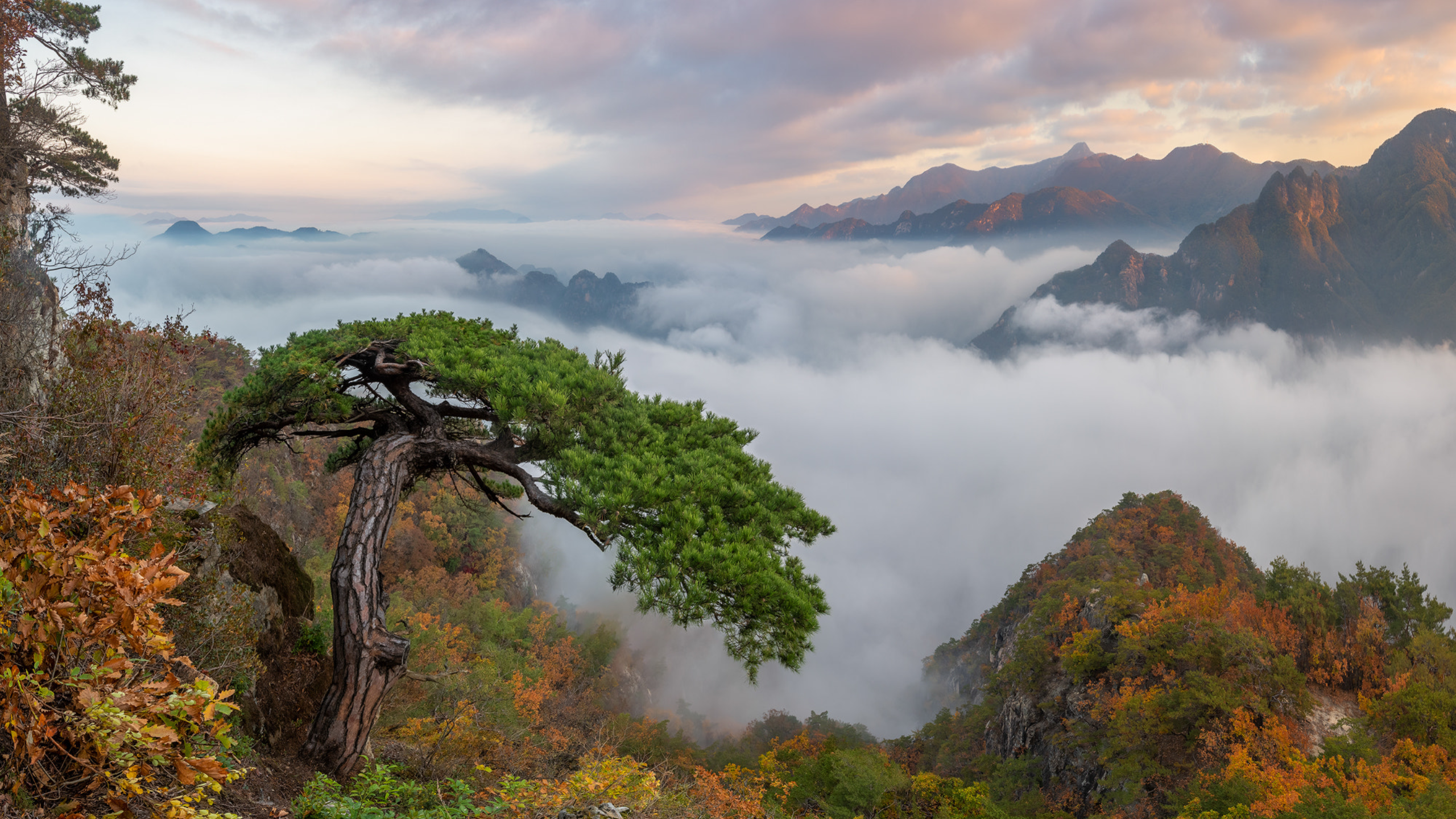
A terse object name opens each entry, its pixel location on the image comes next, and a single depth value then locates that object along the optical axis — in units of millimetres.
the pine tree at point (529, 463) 6641
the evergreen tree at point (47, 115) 13445
